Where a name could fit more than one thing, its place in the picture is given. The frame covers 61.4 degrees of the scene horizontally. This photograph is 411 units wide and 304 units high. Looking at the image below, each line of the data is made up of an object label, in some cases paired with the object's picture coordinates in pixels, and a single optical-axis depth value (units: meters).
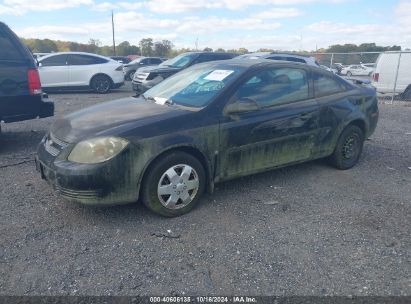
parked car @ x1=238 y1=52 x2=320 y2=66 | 11.20
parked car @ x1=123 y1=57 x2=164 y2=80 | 20.94
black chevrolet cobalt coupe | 3.19
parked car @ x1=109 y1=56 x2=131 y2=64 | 28.76
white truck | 12.29
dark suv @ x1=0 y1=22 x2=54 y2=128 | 5.18
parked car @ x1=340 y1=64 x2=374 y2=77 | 29.20
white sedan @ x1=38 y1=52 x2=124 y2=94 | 12.88
